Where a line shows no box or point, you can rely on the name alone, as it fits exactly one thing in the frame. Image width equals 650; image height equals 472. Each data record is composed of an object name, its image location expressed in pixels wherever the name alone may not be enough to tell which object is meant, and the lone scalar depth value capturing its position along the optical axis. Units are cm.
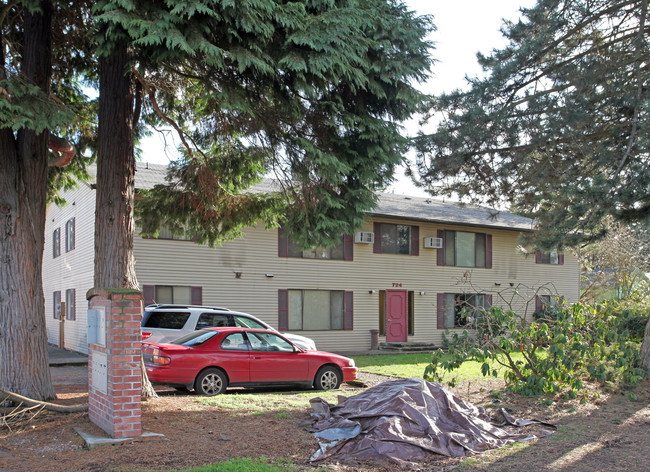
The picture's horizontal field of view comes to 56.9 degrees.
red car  1048
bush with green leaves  1005
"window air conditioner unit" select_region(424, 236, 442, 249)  2353
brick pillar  691
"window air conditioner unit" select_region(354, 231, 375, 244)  2191
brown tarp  684
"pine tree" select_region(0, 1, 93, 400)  777
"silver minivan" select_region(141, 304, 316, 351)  1391
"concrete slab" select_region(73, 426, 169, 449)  669
